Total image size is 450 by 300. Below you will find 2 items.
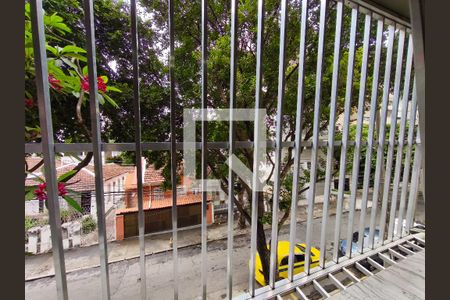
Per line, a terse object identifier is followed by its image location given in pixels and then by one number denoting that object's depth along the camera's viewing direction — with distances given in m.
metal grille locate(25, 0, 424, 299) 1.00
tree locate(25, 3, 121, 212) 0.95
